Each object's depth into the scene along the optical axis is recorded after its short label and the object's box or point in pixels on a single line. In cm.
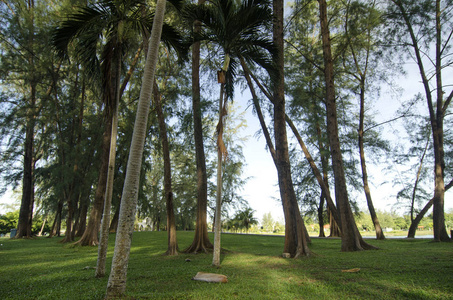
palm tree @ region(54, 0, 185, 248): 486
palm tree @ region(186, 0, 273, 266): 609
